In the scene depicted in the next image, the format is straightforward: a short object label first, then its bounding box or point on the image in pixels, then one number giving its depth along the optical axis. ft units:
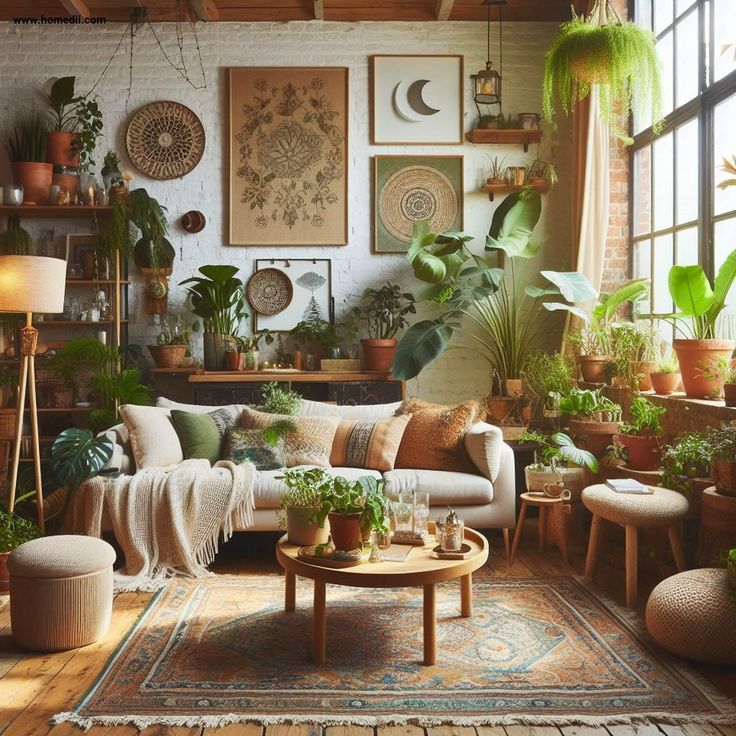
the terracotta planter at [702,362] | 13.74
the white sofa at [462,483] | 14.38
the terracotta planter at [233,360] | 19.95
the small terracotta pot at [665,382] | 15.12
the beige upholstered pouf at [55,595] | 10.33
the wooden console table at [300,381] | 19.49
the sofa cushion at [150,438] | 14.85
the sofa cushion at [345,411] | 17.03
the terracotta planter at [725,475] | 11.28
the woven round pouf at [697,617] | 9.68
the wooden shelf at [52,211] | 19.83
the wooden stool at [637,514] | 11.98
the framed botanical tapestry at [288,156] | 21.13
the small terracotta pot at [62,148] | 20.30
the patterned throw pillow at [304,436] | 15.51
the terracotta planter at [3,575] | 12.99
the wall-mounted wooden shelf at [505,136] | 20.83
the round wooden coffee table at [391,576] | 9.87
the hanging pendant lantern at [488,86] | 19.36
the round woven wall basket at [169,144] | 21.13
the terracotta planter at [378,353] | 20.12
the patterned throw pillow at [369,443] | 15.67
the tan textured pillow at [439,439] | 15.57
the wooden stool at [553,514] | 14.46
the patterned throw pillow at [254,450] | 15.21
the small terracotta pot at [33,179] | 20.03
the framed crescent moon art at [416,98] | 21.09
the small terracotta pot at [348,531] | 10.53
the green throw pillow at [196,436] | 15.55
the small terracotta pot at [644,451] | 14.10
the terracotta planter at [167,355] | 19.92
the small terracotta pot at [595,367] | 17.52
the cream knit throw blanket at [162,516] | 13.74
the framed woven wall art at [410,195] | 21.21
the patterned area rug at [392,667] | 8.79
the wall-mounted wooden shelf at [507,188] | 20.83
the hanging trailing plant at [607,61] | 13.02
